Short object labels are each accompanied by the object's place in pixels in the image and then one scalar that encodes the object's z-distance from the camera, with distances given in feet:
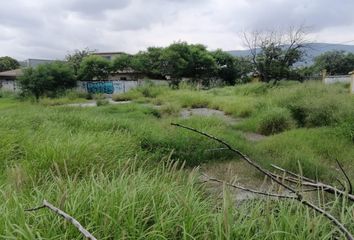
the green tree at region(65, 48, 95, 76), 114.21
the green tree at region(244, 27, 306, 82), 102.14
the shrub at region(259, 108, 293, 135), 30.22
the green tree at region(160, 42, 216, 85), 90.02
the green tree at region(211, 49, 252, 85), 108.78
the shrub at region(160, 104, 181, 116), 39.91
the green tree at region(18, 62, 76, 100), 72.38
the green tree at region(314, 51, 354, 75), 137.18
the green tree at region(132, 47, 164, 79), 97.25
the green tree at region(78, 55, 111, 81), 89.45
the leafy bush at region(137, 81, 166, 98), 62.39
